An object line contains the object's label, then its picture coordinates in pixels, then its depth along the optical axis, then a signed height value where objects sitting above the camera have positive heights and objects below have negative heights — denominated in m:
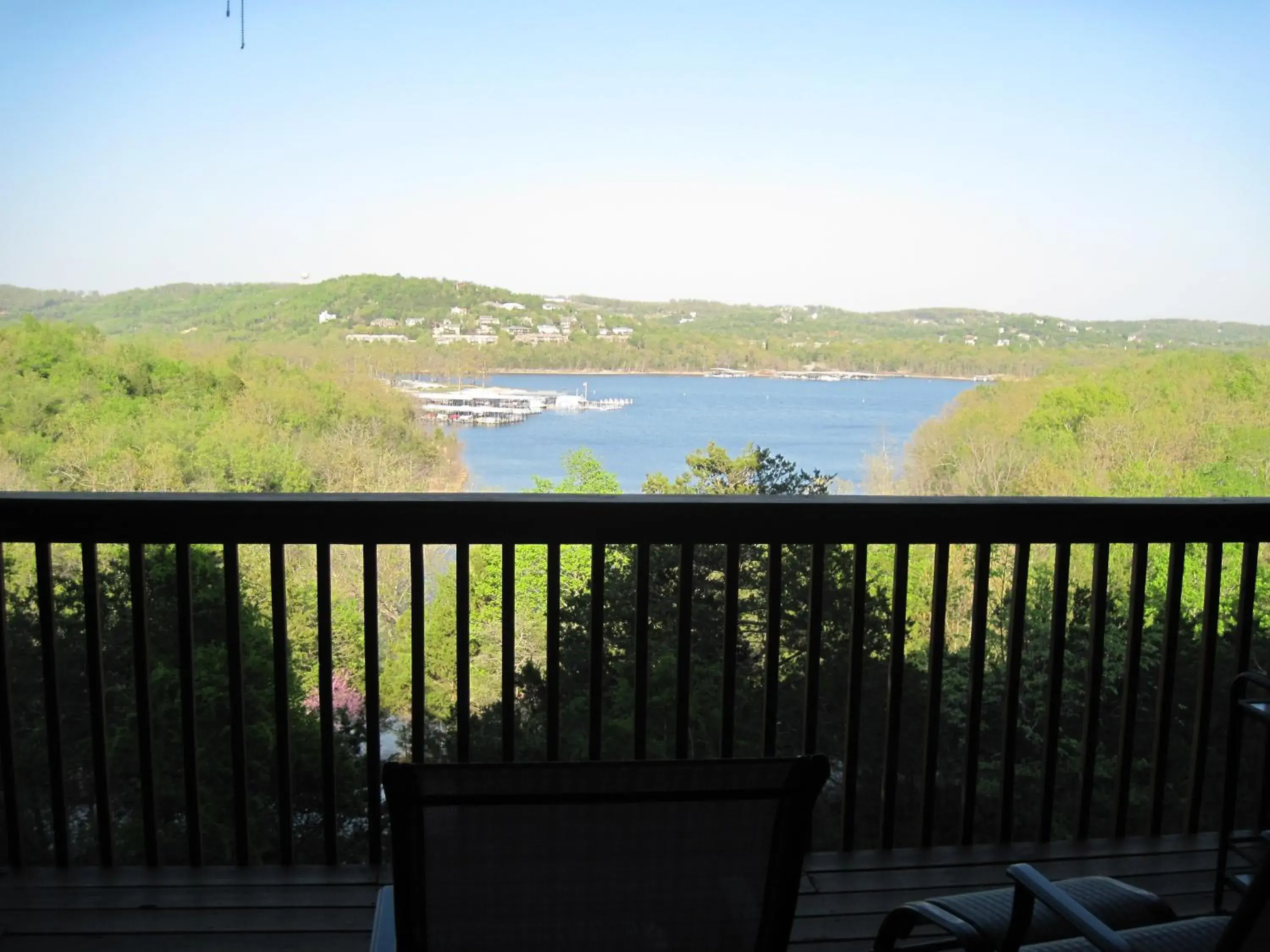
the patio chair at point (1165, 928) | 1.21 -0.73
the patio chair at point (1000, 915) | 1.58 -0.91
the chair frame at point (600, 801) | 1.15 -0.52
